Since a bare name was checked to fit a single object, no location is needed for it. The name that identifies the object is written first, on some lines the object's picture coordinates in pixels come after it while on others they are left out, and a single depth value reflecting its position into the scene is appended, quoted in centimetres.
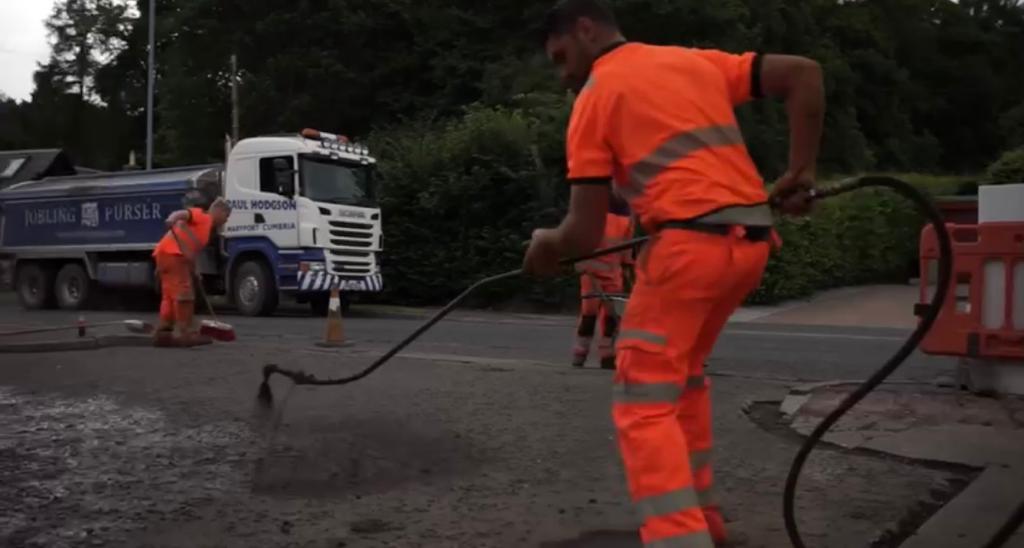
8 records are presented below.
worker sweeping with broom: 1155
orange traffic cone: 1216
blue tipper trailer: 2041
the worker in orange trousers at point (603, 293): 914
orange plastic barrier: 744
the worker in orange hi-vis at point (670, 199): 325
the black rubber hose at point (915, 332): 367
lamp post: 3178
